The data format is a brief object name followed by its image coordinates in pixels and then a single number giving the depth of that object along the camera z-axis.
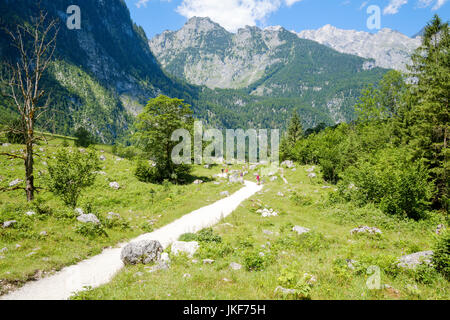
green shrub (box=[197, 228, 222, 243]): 12.66
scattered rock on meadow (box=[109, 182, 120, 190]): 25.16
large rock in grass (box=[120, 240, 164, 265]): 10.02
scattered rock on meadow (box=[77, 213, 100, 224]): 13.45
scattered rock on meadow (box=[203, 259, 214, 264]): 9.87
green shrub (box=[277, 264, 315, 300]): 6.42
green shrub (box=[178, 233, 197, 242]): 12.95
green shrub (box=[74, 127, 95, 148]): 61.47
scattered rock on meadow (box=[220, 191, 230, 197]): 28.11
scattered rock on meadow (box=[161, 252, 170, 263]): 9.88
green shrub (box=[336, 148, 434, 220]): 16.61
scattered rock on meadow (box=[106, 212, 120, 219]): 15.48
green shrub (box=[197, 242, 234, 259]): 10.66
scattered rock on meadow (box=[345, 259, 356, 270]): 8.53
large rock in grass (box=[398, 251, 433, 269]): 8.11
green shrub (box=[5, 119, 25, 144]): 39.35
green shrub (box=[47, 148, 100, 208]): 14.80
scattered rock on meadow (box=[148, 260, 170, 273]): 9.16
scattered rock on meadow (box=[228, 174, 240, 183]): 38.31
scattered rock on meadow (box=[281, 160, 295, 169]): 55.65
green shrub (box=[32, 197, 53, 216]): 13.78
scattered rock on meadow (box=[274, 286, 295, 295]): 6.52
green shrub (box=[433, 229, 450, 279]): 7.26
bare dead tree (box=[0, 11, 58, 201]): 14.34
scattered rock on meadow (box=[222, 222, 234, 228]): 16.25
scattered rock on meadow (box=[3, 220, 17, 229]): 11.47
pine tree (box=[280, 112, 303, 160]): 71.06
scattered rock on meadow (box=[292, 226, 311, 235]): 14.25
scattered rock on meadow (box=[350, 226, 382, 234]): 14.26
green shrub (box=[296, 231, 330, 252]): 11.88
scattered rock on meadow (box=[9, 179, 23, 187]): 21.96
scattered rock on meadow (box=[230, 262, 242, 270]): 9.11
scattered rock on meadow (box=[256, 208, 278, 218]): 20.14
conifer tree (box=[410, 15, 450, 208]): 17.92
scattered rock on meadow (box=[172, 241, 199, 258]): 10.86
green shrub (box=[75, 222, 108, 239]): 12.50
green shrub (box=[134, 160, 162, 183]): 30.45
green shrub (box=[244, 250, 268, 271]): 8.98
